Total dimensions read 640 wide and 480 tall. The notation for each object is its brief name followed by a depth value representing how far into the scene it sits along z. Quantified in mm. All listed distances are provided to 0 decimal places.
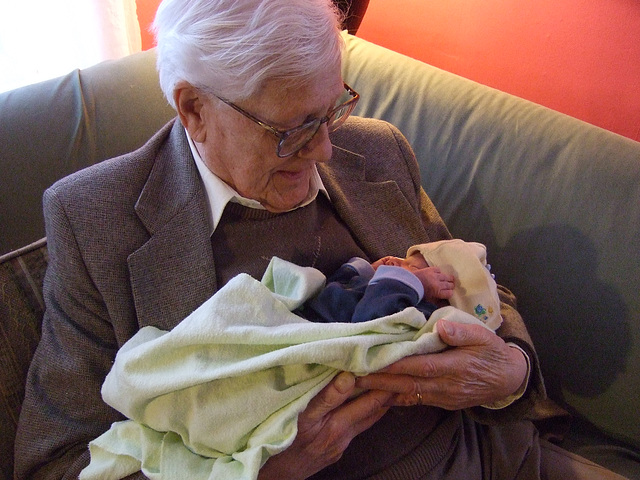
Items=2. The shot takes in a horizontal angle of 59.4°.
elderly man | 1014
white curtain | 1801
